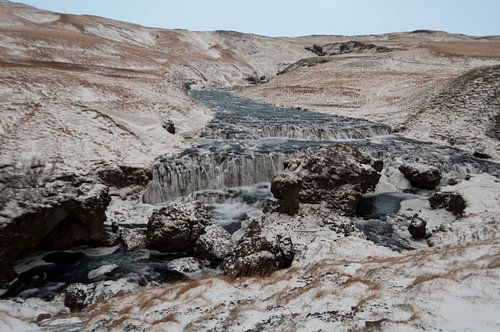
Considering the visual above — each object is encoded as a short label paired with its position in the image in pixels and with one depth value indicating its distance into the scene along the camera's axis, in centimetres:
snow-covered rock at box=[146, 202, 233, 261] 1302
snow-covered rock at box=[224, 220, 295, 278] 1038
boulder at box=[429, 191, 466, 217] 1546
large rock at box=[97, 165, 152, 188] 1784
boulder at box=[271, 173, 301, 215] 1569
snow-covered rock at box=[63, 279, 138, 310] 1033
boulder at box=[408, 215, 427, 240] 1380
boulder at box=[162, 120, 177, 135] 2502
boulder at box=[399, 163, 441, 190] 1875
